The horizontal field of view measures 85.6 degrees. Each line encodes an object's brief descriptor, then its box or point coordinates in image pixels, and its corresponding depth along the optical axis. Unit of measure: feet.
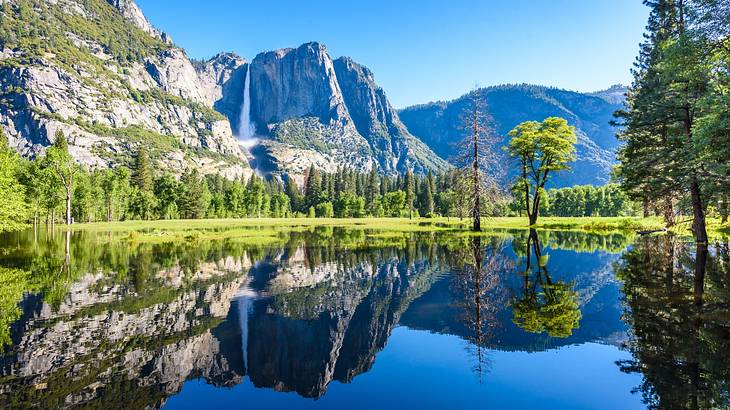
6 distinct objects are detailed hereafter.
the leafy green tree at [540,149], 157.79
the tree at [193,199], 354.13
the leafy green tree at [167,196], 345.72
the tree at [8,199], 112.68
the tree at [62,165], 232.92
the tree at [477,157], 139.36
